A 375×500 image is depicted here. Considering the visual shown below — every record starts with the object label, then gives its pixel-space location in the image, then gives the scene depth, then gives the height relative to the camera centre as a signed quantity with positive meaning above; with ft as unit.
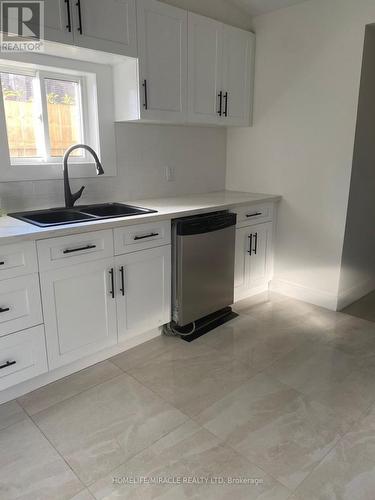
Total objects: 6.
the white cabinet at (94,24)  6.57 +2.36
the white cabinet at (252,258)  10.03 -2.78
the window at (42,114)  7.59 +0.84
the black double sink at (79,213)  7.27 -1.19
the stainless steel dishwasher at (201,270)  8.13 -2.58
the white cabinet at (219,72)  8.98 +2.06
